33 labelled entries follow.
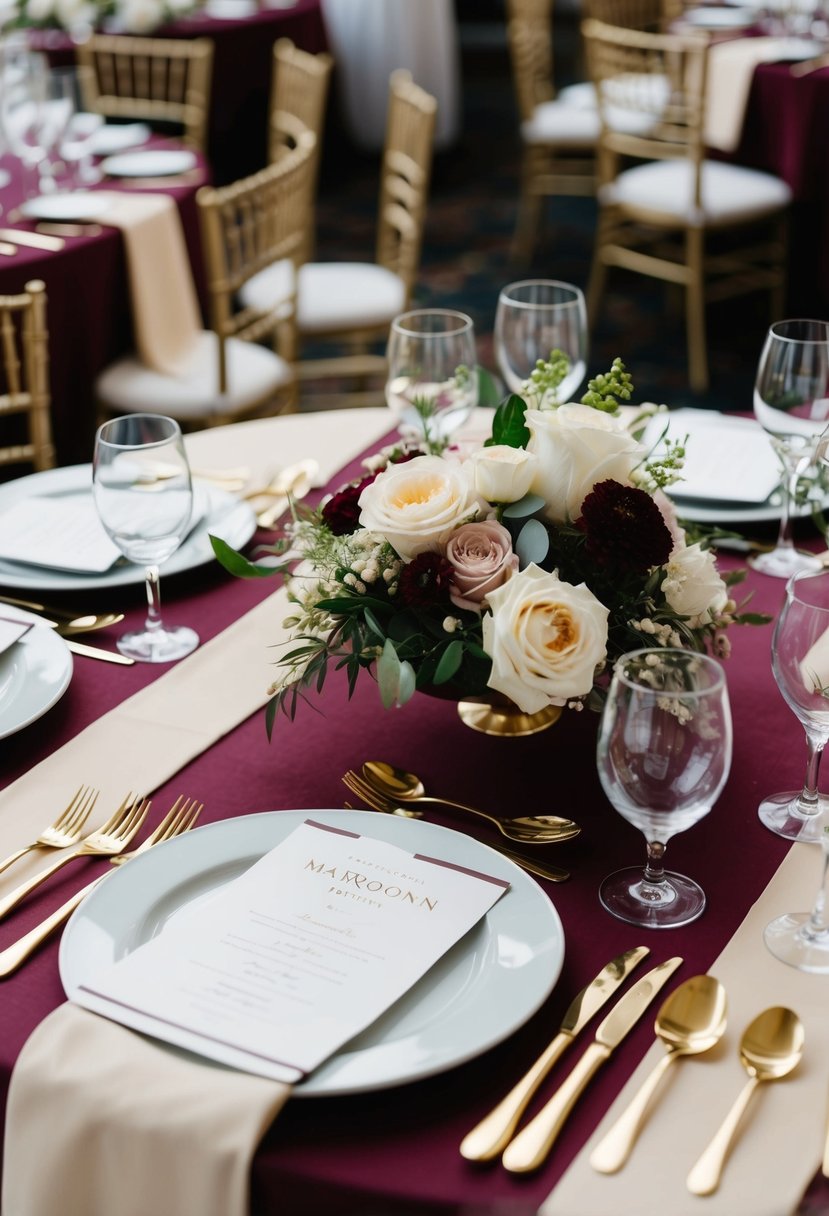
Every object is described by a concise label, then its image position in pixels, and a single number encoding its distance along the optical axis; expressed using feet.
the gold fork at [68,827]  3.43
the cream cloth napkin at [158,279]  10.04
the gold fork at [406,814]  3.28
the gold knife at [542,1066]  2.48
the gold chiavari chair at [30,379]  7.20
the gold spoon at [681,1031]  2.51
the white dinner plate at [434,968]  2.62
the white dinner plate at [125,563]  4.61
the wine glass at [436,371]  4.96
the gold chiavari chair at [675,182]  13.60
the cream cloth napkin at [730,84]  13.61
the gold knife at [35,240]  9.34
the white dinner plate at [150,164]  11.21
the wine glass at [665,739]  2.81
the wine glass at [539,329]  5.24
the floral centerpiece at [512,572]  3.22
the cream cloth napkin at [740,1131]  2.39
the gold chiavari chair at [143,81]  14.29
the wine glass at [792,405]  4.71
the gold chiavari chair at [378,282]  11.56
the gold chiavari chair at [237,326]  9.47
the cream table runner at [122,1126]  2.51
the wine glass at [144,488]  4.11
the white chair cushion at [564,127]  16.34
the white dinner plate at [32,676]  3.89
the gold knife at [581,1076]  2.46
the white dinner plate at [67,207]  9.91
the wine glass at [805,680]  3.26
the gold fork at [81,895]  3.01
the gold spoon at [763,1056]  2.47
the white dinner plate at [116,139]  12.02
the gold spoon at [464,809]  3.43
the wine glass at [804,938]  2.99
